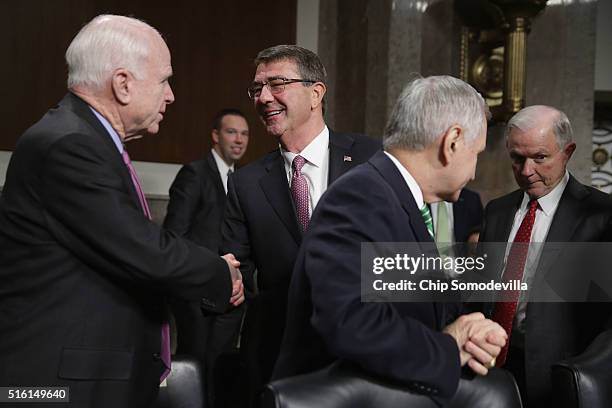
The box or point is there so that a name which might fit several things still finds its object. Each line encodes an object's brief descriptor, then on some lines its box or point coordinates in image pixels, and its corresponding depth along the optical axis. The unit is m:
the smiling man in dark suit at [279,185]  2.55
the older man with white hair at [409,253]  1.50
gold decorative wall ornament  5.11
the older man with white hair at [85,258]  1.78
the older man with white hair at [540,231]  2.56
